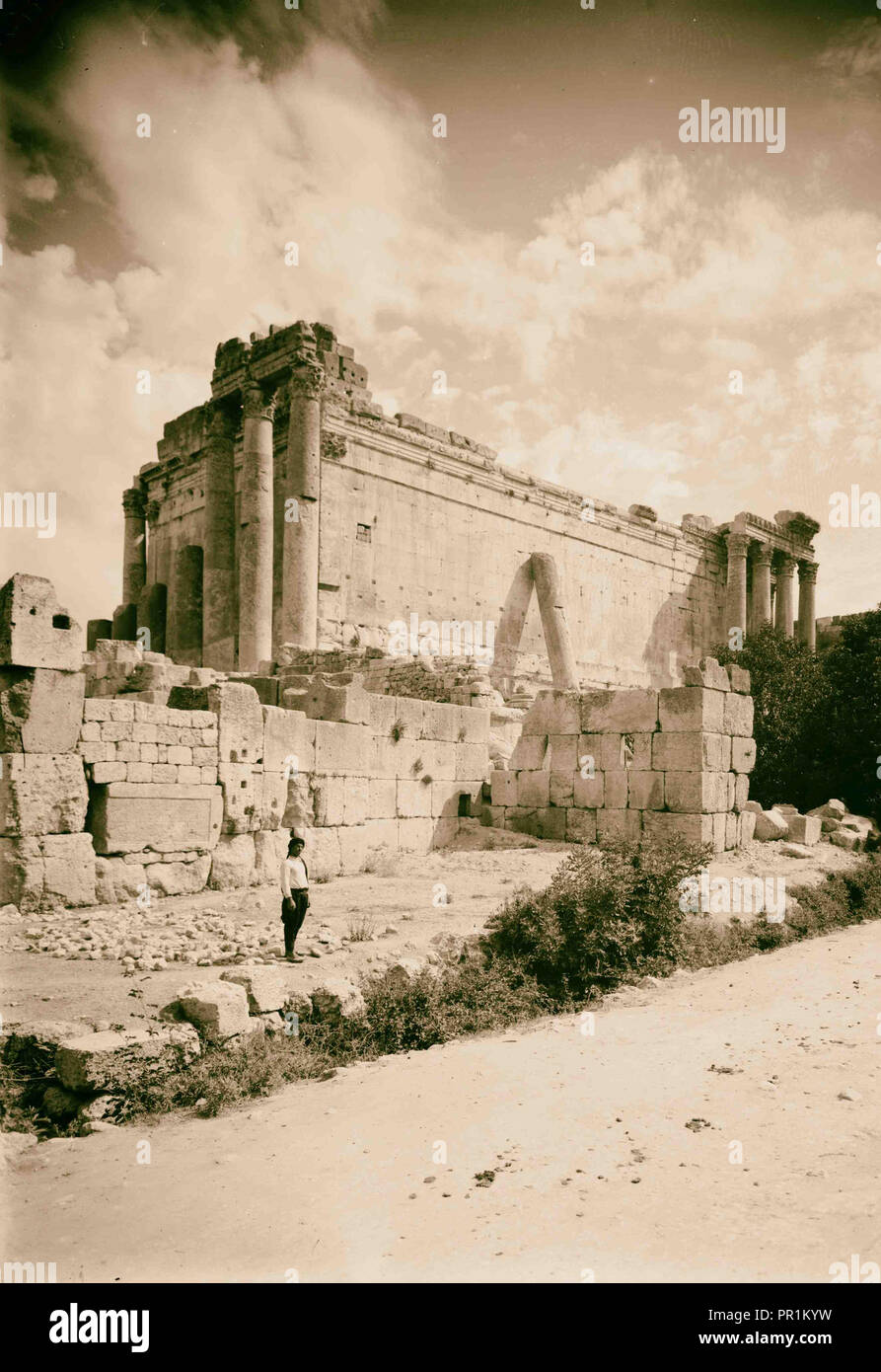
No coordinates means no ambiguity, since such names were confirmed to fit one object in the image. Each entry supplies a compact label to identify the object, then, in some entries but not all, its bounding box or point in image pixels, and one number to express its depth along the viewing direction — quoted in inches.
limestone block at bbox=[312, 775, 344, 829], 463.2
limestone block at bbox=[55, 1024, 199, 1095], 197.6
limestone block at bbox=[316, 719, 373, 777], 469.7
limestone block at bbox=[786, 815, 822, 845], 553.9
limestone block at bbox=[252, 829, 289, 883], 417.7
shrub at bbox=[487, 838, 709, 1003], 316.8
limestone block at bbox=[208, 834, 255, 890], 397.1
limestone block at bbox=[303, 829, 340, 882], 451.8
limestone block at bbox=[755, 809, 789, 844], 548.7
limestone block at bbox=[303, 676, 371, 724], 489.1
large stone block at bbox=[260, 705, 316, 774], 435.2
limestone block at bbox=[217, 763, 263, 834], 406.3
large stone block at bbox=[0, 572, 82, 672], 327.9
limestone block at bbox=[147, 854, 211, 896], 371.9
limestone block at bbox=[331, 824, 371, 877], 473.4
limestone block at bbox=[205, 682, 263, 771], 407.8
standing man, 288.5
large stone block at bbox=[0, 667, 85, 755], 330.3
